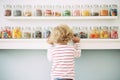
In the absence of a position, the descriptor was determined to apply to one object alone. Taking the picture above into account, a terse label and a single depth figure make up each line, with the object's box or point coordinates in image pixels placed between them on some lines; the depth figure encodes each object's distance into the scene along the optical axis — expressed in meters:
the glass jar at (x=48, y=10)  2.34
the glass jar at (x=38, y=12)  2.34
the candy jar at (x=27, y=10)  2.35
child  1.88
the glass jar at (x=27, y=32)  2.34
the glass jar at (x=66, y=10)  2.34
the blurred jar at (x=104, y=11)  2.33
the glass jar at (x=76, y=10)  2.34
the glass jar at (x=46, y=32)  2.34
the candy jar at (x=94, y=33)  2.34
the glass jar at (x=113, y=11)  2.33
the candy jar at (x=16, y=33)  2.34
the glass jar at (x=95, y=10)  2.35
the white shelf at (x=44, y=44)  2.32
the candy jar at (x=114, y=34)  2.34
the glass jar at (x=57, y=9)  2.36
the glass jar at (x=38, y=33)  2.34
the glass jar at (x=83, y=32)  2.34
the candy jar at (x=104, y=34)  2.33
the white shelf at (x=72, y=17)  2.31
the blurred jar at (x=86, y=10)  2.34
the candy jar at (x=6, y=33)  2.36
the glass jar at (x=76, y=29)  2.36
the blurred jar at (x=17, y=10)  2.34
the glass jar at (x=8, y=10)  2.34
